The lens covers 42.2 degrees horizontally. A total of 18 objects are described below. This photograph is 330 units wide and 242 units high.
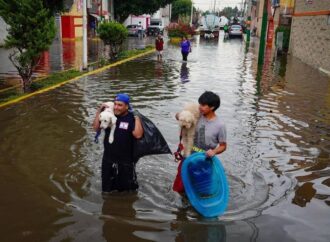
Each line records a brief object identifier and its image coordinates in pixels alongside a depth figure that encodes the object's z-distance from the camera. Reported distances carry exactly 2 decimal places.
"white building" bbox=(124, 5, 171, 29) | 66.00
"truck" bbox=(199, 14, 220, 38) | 54.96
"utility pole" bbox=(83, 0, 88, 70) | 18.72
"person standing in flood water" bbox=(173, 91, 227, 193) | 4.93
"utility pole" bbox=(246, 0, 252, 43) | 47.90
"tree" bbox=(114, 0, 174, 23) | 52.00
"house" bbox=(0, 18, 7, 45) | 33.16
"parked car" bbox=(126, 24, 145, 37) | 58.00
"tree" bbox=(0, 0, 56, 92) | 12.90
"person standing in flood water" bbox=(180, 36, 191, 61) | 23.23
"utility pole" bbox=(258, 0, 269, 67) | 24.61
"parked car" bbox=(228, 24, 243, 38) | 57.25
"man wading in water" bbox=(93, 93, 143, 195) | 5.28
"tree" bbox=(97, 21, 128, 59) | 24.91
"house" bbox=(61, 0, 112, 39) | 44.97
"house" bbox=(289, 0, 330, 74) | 21.45
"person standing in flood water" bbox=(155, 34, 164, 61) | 24.67
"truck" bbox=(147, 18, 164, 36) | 62.95
